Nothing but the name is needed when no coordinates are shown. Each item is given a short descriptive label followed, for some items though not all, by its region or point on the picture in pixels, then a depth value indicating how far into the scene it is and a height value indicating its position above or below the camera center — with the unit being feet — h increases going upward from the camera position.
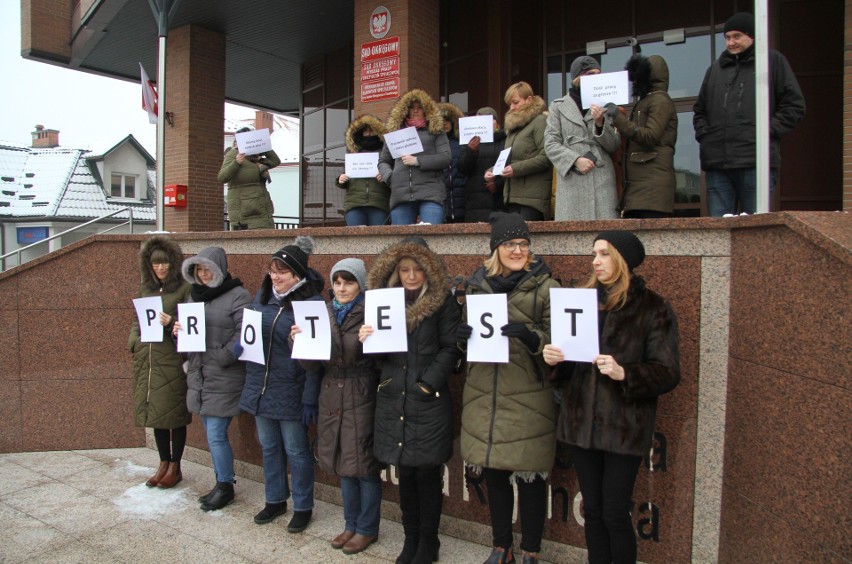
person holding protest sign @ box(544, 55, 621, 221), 14.52 +2.52
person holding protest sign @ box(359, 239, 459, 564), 12.28 -2.43
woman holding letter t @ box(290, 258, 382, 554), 13.26 -2.96
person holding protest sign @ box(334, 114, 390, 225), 20.17 +2.52
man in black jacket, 13.25 +3.18
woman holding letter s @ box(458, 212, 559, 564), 11.28 -2.31
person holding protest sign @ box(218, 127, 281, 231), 24.89 +3.01
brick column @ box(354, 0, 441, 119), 29.12 +10.52
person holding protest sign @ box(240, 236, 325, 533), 14.58 -2.73
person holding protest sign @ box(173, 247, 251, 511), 15.98 -2.39
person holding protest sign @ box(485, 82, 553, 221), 15.88 +2.62
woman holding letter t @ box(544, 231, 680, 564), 9.97 -1.89
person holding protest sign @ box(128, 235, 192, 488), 17.44 -2.85
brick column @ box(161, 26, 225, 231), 40.27 +9.22
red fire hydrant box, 39.91 +4.46
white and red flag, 31.48 +8.29
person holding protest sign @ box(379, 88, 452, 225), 18.10 +2.83
